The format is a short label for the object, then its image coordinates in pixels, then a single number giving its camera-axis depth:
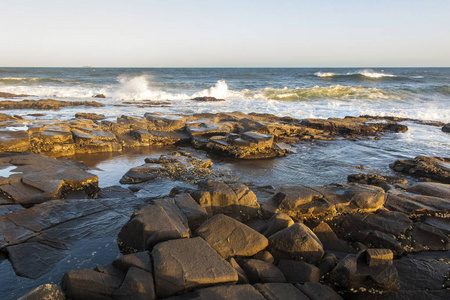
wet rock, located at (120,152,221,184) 7.39
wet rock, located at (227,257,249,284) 3.48
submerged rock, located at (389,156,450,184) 8.27
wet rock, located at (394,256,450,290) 3.86
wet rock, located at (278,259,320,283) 3.68
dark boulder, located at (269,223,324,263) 4.10
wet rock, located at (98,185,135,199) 6.29
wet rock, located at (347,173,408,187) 7.68
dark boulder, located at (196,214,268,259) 4.04
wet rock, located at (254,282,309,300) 3.19
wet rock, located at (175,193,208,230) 4.92
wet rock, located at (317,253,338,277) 3.89
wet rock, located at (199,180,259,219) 5.50
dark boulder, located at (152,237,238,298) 3.21
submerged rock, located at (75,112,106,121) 14.23
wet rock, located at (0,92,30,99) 23.27
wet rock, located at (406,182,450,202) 6.22
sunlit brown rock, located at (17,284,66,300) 2.92
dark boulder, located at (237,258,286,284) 3.62
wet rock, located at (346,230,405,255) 4.65
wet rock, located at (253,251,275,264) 4.03
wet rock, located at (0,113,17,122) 11.91
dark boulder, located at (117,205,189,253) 4.06
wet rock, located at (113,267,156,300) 3.08
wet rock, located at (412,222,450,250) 4.83
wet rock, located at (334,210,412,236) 5.14
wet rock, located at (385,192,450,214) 5.65
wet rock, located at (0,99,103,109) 17.81
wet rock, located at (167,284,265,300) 3.04
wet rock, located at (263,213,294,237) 4.67
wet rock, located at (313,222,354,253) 4.72
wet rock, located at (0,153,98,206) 5.59
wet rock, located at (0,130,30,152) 8.40
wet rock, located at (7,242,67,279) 3.83
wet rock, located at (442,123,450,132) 15.25
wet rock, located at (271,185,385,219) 5.55
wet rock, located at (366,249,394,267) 3.77
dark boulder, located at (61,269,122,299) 3.17
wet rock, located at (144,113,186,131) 12.19
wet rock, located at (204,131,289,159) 10.09
